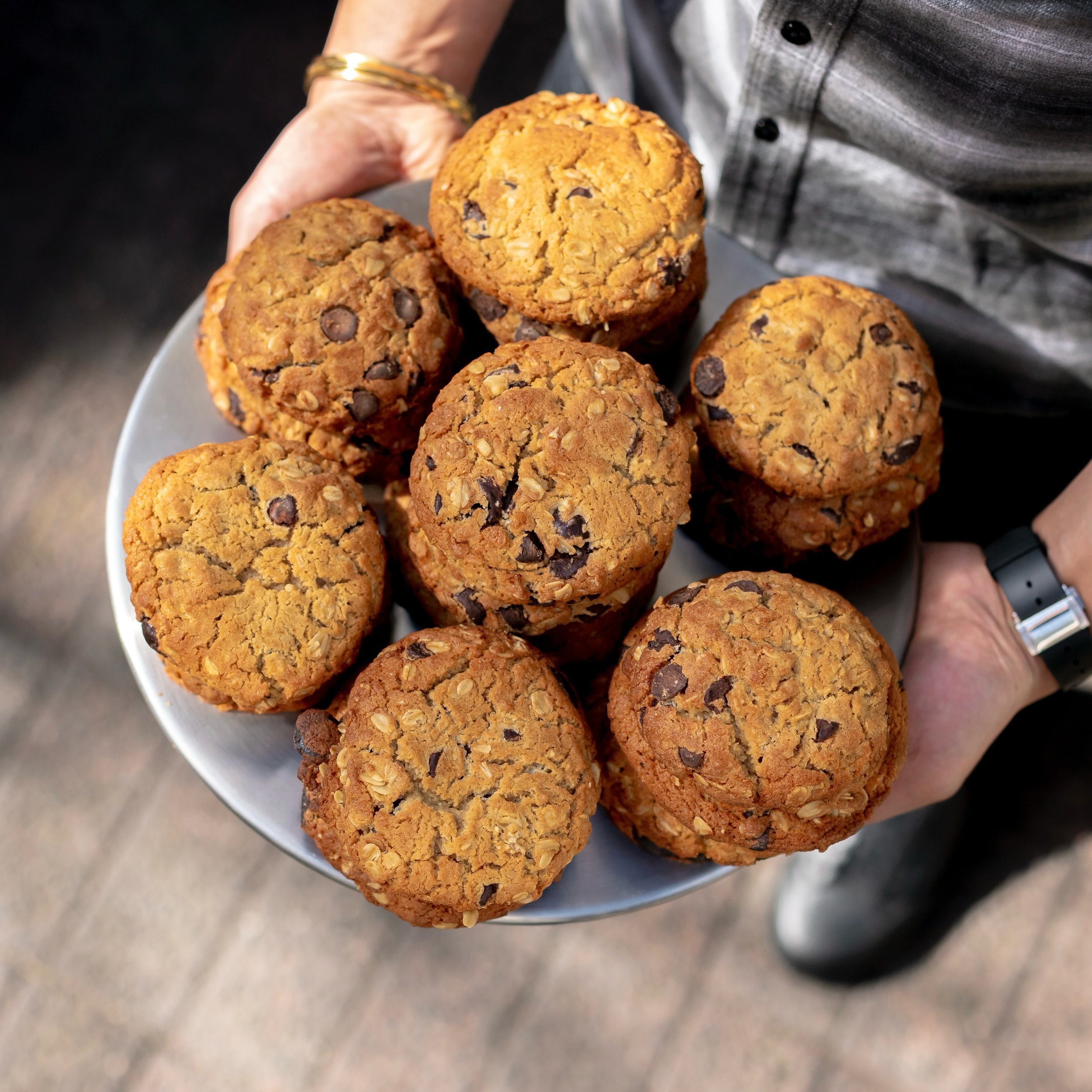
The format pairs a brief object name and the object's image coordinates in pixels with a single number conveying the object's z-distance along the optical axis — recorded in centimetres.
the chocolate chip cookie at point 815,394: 86
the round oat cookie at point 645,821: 87
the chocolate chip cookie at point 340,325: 87
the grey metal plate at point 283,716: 87
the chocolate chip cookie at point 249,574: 85
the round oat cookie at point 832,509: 89
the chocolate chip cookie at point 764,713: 83
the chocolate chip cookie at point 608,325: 87
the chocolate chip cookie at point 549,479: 83
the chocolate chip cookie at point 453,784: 83
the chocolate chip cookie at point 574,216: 85
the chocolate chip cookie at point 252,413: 90
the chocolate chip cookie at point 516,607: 86
